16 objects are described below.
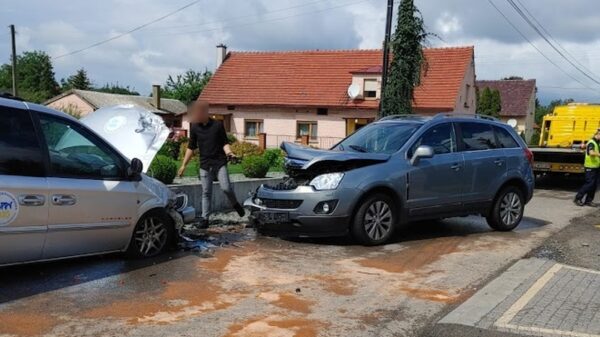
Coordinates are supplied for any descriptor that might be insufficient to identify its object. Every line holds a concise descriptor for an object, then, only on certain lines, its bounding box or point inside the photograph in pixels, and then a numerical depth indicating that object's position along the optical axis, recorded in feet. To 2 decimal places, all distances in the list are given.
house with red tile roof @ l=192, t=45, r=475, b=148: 110.93
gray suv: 25.20
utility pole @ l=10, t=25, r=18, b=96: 153.07
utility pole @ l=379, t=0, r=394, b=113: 49.98
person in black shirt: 28.78
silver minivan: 17.69
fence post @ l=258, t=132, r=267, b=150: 97.56
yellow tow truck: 65.46
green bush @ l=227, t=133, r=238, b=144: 73.77
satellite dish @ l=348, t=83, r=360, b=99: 110.52
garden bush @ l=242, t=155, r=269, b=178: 40.06
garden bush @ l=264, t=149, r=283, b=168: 51.17
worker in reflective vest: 42.16
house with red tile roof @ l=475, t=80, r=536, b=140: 189.31
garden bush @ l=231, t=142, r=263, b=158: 63.28
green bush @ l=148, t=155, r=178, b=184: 33.42
